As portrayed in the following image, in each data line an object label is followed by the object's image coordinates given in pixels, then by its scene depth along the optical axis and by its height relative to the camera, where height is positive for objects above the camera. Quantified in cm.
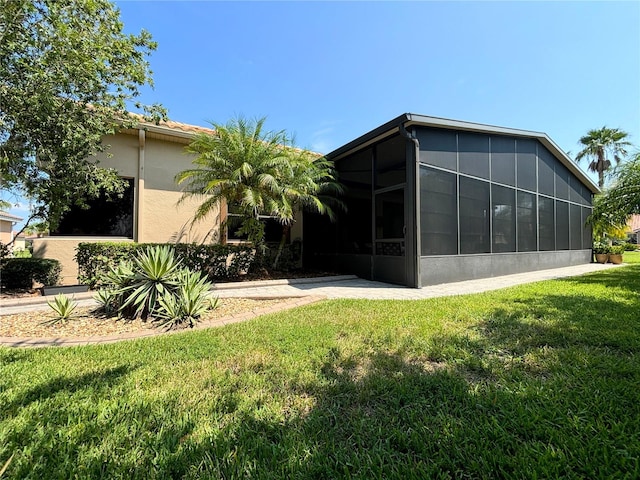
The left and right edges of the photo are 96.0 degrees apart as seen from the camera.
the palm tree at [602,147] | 2108 +768
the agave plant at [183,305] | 445 -93
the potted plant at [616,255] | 1462 -34
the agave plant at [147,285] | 467 -65
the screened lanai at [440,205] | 763 +132
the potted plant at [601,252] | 1499 -19
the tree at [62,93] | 547 +329
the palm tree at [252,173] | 794 +214
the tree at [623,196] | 923 +176
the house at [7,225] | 2101 +170
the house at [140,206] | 833 +129
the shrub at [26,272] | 677 -60
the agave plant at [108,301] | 493 -94
